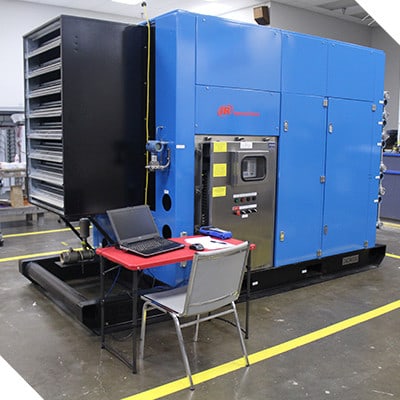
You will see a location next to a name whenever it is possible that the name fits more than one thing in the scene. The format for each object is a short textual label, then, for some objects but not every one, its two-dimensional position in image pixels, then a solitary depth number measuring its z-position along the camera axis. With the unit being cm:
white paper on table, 312
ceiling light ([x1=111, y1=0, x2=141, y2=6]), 844
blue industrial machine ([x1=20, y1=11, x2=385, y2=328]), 352
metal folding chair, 251
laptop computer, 293
